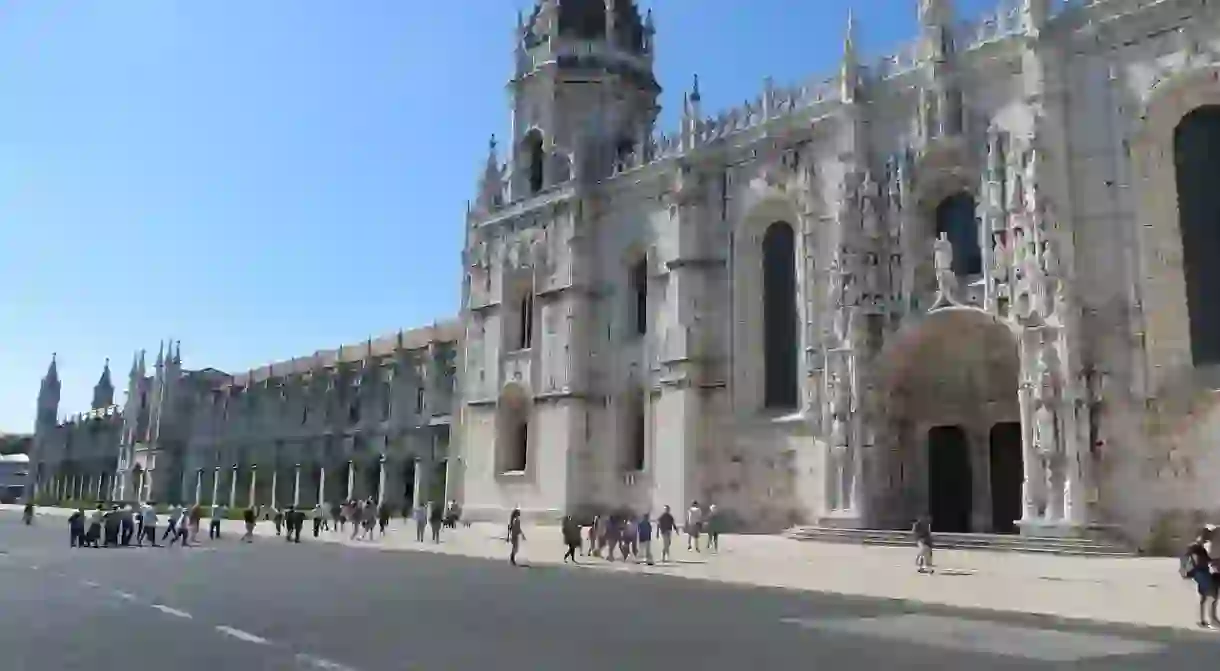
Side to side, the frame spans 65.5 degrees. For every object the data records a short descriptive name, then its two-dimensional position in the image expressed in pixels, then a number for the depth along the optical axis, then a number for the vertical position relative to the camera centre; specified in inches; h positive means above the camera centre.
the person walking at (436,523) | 1249.5 -53.4
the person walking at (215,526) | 1419.8 -71.4
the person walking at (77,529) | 1129.4 -62.8
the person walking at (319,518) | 1448.1 -59.3
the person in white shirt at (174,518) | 1235.2 -52.6
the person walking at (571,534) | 909.2 -47.7
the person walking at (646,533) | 916.9 -46.2
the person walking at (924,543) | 769.6 -43.0
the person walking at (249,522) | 1302.9 -58.7
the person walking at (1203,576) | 479.5 -40.8
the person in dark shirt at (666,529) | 941.8 -43.3
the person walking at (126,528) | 1181.1 -63.9
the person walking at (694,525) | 1053.8 -42.8
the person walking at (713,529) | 1038.4 -46.7
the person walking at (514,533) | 911.0 -47.4
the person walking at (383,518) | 1422.2 -55.4
